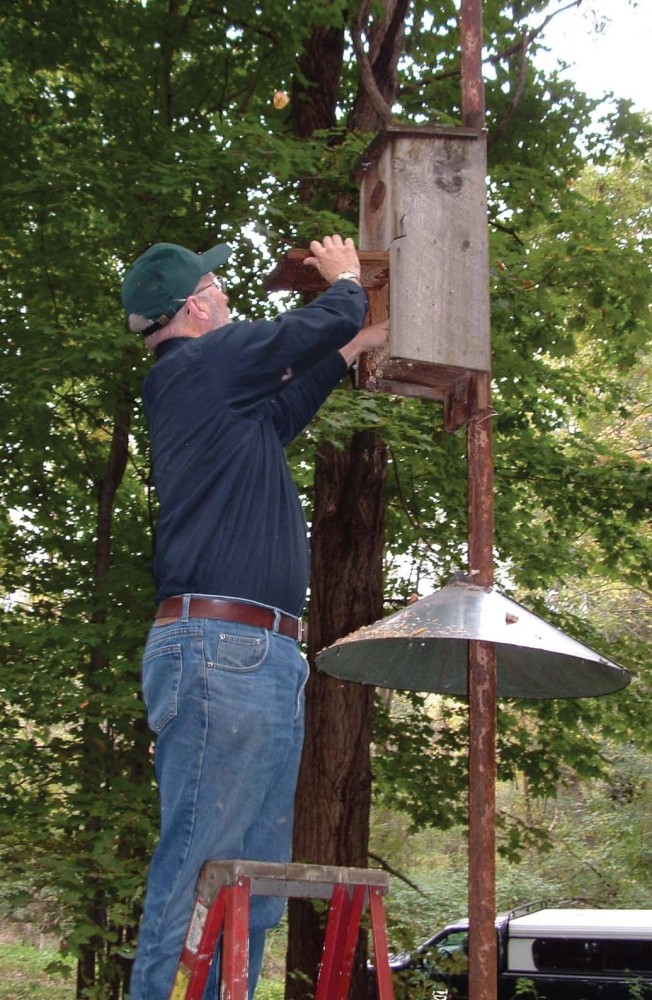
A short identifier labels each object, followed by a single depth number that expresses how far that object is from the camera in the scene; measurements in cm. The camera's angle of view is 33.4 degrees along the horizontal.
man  244
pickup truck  1071
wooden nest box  330
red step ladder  228
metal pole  281
